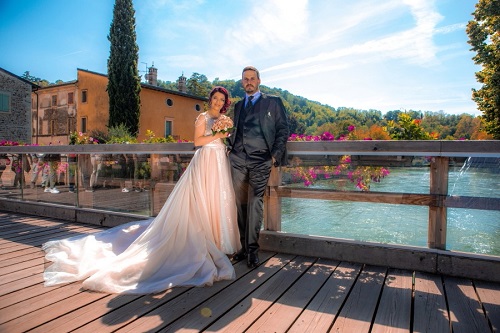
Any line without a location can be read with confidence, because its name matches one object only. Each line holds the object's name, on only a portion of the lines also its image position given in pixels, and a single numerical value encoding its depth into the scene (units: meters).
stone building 24.48
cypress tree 21.20
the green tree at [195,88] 45.28
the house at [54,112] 26.14
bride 2.54
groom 3.04
